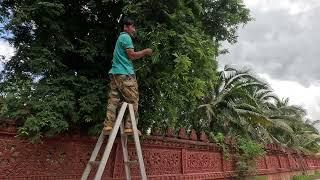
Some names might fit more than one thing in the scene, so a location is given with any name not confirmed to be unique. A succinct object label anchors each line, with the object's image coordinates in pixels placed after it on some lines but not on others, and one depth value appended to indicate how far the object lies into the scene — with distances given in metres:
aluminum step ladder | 2.26
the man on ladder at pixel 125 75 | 2.59
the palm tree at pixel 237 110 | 8.09
